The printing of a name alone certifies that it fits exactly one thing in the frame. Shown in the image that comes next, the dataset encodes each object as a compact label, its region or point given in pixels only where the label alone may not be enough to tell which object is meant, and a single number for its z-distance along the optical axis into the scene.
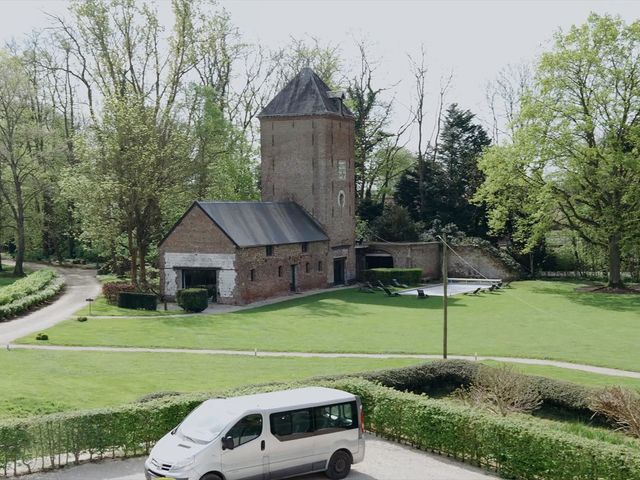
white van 14.37
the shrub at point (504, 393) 20.08
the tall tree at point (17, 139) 53.72
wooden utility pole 26.64
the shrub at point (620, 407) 18.30
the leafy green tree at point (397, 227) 62.25
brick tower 52.75
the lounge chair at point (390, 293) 48.09
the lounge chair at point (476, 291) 49.52
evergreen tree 65.51
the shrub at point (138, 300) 41.75
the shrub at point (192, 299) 41.00
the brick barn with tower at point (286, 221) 44.72
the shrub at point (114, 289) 43.53
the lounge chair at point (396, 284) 53.34
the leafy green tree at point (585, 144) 49.06
